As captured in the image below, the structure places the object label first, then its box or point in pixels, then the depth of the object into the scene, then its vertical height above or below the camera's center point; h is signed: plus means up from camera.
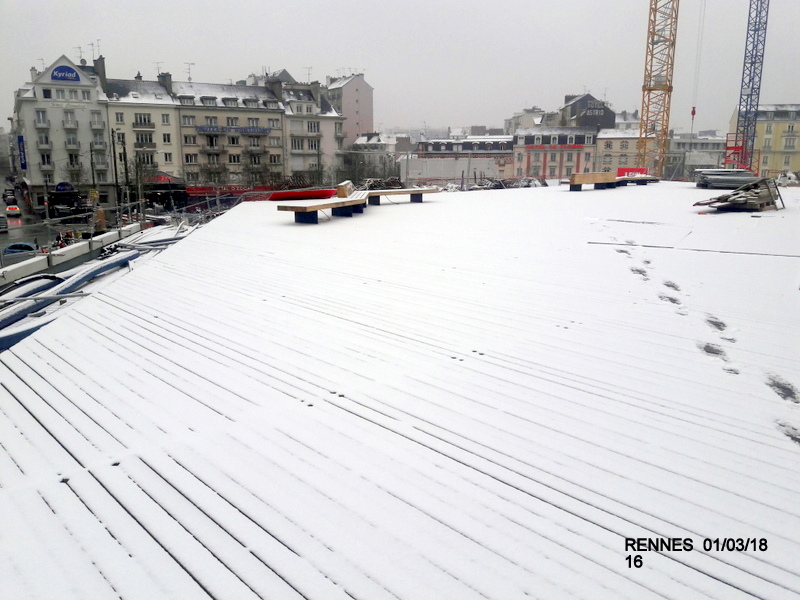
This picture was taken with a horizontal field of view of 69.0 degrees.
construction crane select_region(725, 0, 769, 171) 51.19 +6.83
